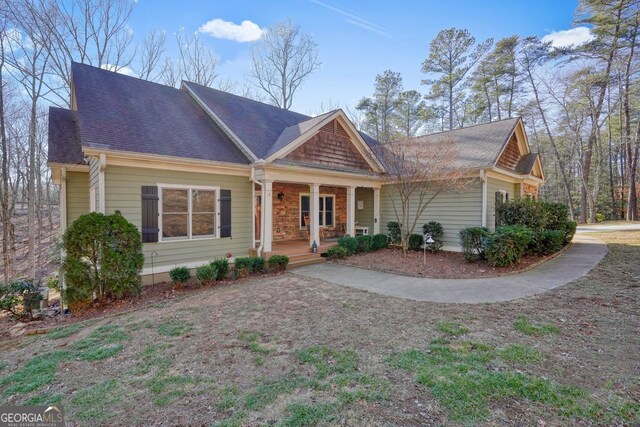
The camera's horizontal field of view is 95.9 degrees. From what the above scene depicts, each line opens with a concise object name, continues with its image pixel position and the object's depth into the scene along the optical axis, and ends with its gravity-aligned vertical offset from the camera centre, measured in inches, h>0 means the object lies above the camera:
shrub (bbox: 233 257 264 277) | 307.6 -58.8
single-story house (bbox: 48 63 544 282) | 282.7 +52.0
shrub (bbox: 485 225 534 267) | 314.9 -39.0
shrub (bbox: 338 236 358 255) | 406.0 -44.7
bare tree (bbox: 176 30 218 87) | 765.3 +412.9
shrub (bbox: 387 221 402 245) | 466.0 -33.6
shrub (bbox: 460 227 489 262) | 339.6 -37.6
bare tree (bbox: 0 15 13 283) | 455.2 +60.4
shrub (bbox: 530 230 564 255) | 373.0 -41.3
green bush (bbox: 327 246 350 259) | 390.9 -54.9
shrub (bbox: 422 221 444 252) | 426.3 -35.8
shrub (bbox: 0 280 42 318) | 231.8 -70.0
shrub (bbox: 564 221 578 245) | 454.4 -32.5
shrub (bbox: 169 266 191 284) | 269.1 -58.9
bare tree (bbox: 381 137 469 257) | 383.6 +60.6
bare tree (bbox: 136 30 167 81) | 693.9 +386.5
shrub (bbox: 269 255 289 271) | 327.3 -57.9
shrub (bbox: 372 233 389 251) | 446.3 -47.3
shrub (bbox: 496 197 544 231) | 397.7 -4.4
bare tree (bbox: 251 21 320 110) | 852.0 +451.3
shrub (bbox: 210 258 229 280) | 290.9 -56.4
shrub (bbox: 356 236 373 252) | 425.4 -47.4
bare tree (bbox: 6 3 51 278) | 491.8 +272.6
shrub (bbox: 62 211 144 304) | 222.8 -37.1
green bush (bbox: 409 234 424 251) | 436.5 -45.2
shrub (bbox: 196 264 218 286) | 275.7 -60.3
